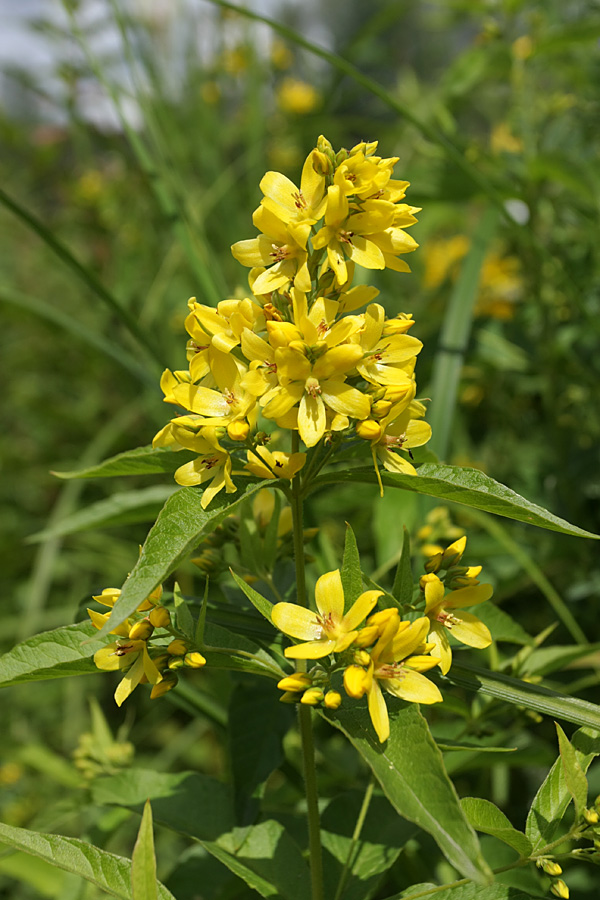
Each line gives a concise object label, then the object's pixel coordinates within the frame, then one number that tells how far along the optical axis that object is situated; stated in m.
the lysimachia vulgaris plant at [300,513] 0.39
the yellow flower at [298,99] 1.45
